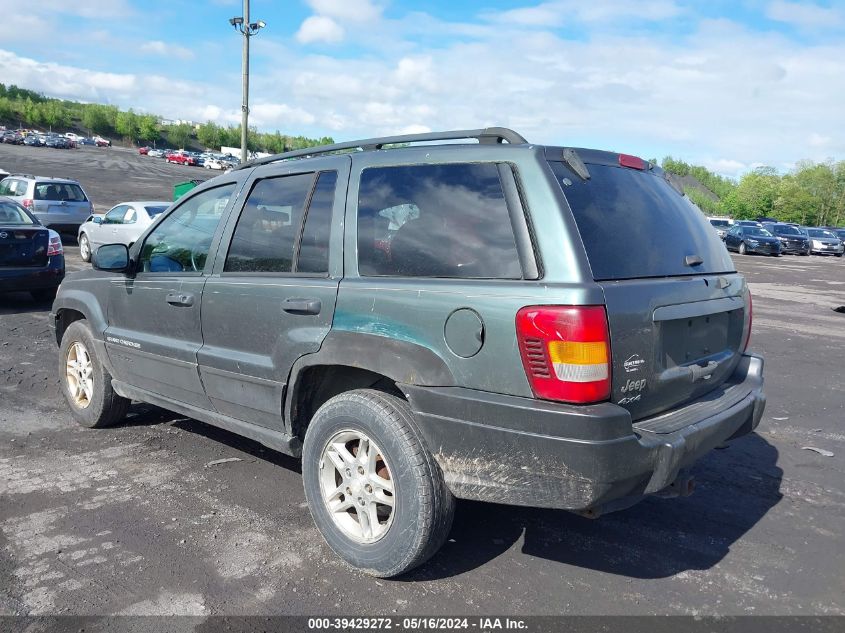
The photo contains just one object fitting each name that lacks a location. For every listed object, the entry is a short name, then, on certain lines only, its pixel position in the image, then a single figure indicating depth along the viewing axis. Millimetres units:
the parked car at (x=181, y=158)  84875
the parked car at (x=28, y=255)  9797
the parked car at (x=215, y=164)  83638
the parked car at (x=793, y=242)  36250
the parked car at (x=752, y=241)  33344
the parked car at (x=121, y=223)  14672
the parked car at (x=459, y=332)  2766
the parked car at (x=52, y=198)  16891
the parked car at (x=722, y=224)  40053
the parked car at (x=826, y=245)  37750
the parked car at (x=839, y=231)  46800
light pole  21594
